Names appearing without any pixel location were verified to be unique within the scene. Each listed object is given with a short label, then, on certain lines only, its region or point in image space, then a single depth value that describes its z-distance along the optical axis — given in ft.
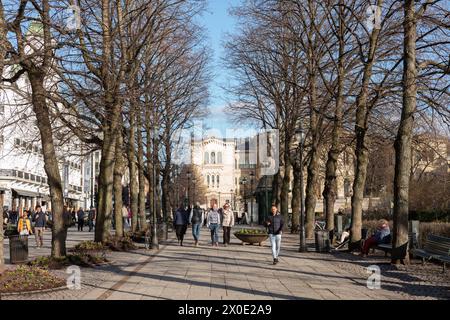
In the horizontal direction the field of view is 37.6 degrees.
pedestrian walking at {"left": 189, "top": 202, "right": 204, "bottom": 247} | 96.72
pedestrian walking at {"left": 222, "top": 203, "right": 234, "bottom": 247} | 96.84
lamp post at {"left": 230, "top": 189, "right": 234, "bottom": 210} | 445.46
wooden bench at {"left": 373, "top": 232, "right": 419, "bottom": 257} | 70.79
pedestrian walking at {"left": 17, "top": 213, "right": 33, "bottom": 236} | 101.31
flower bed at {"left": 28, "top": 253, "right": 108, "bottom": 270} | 57.26
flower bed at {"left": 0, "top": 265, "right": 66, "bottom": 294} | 42.29
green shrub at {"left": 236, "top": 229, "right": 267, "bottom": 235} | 98.07
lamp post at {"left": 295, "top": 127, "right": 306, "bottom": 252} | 82.97
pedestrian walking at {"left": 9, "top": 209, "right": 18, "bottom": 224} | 153.01
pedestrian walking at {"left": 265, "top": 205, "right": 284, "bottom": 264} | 66.18
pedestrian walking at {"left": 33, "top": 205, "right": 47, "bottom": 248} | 93.50
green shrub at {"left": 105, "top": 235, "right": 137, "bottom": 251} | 81.46
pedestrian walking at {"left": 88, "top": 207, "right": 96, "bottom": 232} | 166.91
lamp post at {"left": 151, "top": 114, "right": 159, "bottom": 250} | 87.86
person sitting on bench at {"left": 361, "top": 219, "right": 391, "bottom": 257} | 75.36
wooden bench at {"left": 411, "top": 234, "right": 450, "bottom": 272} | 57.36
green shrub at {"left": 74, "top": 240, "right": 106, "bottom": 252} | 74.00
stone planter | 97.04
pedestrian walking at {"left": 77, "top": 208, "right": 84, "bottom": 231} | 167.12
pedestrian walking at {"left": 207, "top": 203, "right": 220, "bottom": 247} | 95.23
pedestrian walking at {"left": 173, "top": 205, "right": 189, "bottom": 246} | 99.40
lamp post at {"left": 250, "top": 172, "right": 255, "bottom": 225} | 236.96
